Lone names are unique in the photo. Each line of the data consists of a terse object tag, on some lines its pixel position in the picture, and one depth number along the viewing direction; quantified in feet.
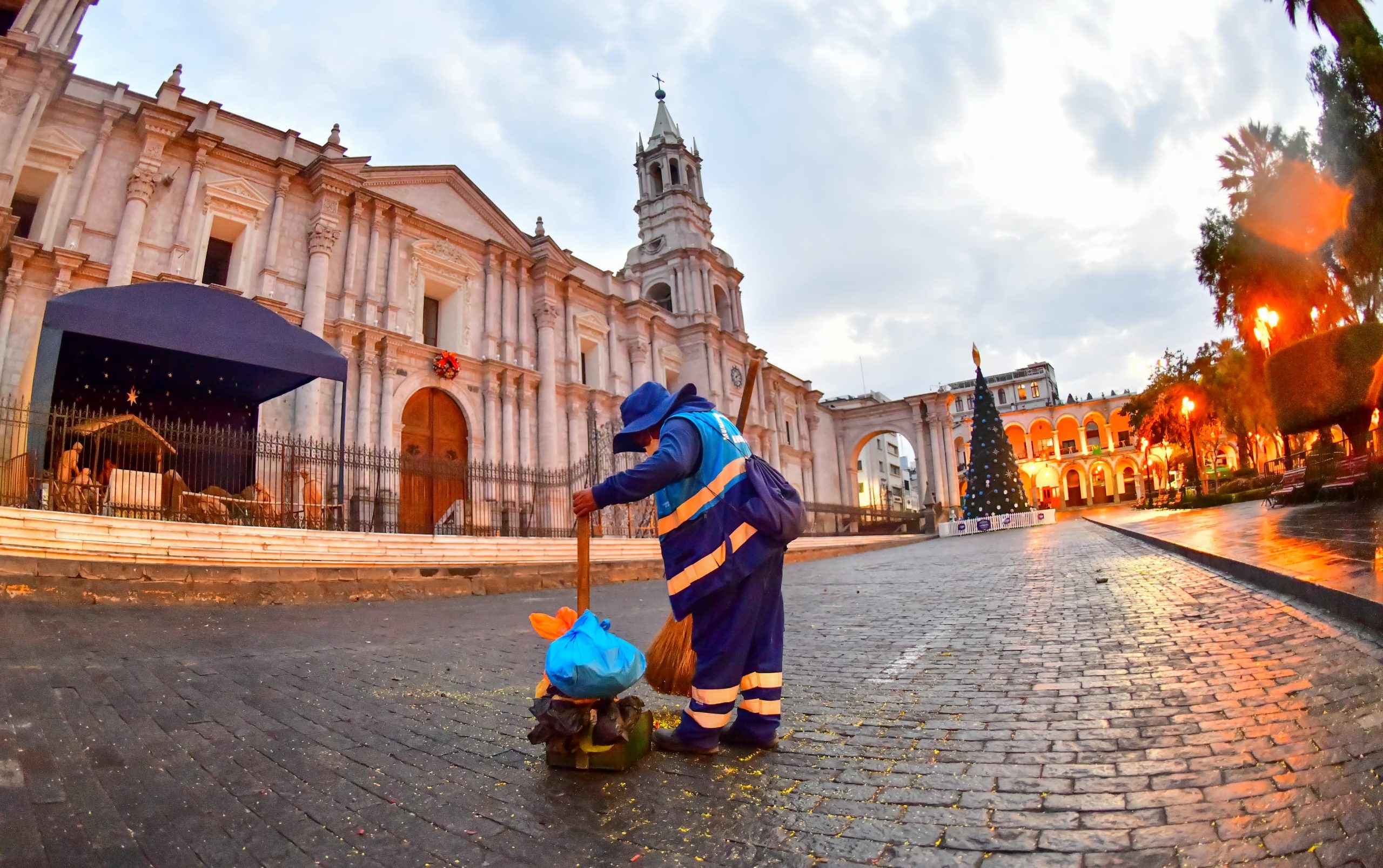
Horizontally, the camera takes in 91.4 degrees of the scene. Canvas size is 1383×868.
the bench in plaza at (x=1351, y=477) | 39.19
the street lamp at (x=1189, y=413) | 87.97
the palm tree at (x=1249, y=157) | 82.33
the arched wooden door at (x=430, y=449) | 54.39
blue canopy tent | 33.55
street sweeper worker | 8.39
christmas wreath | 59.72
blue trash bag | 7.72
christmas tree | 98.32
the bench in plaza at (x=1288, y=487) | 48.21
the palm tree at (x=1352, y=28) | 36.94
